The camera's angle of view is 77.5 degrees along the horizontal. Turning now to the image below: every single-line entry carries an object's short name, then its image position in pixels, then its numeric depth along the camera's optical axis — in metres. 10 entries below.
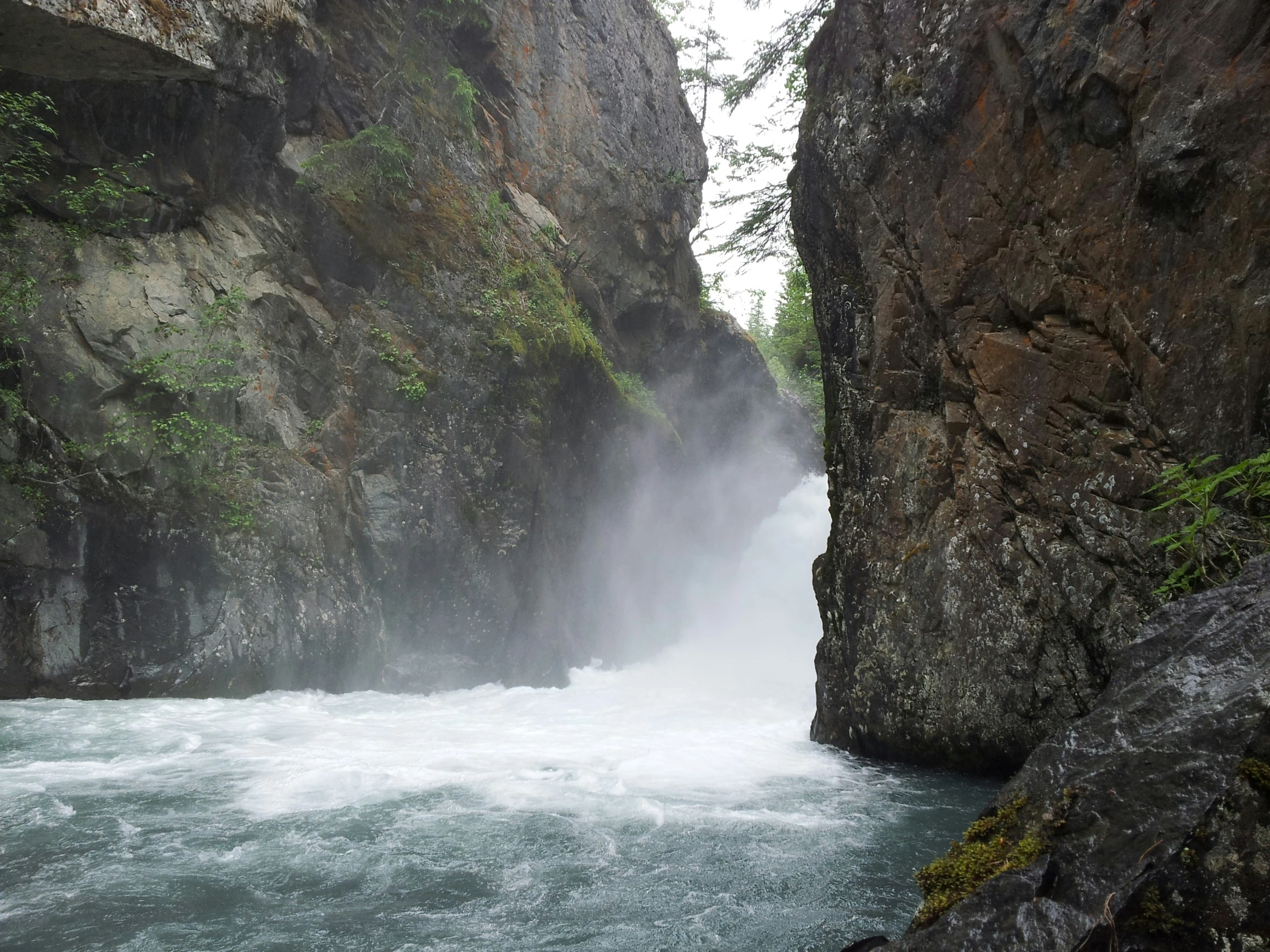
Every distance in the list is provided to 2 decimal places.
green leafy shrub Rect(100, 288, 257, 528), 10.03
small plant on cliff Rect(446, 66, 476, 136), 14.67
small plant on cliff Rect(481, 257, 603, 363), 14.19
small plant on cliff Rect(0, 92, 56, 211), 9.20
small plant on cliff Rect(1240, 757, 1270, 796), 2.43
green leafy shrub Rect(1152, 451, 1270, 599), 4.98
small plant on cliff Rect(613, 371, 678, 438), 18.36
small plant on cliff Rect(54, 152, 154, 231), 10.02
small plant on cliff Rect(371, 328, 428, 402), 12.84
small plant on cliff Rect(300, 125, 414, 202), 13.01
